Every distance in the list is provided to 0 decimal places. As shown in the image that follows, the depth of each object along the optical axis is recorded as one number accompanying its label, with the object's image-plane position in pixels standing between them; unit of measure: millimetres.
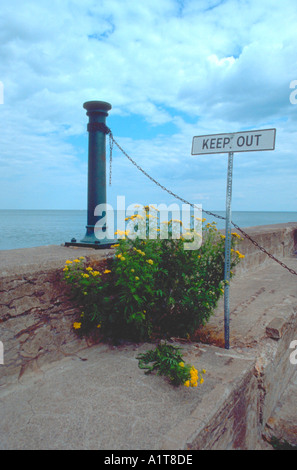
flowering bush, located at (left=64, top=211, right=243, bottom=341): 3371
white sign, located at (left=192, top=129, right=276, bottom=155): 3410
